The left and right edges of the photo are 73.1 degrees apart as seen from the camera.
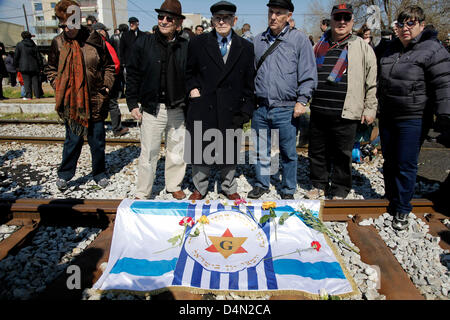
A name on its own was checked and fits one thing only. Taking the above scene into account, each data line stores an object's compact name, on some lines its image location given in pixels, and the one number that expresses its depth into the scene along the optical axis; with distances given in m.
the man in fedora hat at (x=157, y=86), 3.29
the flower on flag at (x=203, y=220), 2.92
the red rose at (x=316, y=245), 2.68
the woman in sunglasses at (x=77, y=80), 3.51
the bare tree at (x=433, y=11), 18.14
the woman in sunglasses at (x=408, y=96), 2.82
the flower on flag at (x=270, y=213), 2.95
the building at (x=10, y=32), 43.25
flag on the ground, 2.30
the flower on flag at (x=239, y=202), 3.06
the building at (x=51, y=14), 58.03
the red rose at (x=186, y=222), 2.89
